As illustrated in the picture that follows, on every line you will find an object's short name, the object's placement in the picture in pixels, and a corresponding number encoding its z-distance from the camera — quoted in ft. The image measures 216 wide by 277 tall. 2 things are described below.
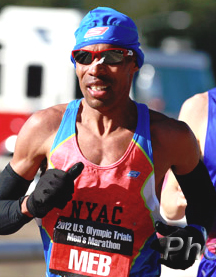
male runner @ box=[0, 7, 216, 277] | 20.08
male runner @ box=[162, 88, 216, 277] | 24.21
